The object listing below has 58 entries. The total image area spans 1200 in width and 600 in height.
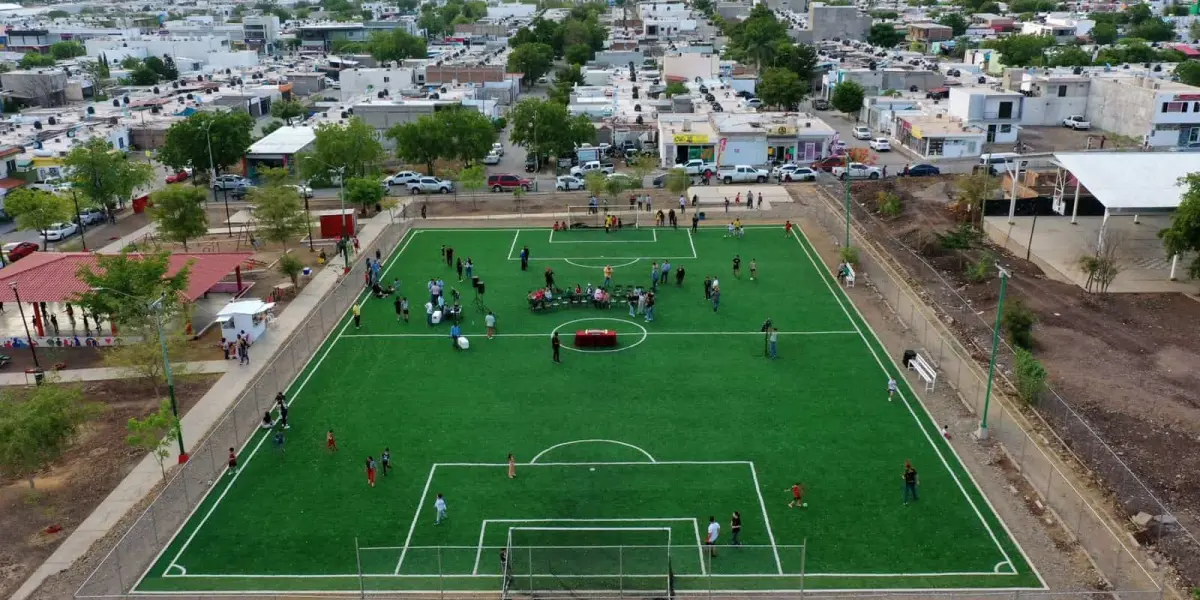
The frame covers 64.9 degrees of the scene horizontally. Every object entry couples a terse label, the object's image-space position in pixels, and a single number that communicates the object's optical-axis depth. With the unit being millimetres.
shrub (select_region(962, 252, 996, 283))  45656
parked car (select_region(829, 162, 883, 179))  71562
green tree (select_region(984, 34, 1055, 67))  124875
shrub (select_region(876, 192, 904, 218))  57938
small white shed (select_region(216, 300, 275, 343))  39281
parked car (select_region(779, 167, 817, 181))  70438
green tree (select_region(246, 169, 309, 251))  51000
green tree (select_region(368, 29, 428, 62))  147000
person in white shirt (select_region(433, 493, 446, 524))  25812
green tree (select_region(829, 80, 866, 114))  94312
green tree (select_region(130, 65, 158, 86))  128500
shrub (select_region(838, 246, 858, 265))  47875
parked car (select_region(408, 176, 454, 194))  68438
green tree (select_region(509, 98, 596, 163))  74375
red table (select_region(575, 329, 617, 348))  38438
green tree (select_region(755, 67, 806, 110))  96688
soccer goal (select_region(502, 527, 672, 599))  22234
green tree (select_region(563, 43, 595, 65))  138125
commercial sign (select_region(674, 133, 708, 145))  74750
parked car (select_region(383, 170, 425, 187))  68562
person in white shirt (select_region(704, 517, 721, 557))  24141
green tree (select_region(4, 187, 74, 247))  55062
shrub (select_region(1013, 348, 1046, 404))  32125
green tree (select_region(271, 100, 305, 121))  97812
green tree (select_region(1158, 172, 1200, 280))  42281
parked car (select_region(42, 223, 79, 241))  58188
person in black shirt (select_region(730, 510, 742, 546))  24641
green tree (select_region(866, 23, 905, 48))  166875
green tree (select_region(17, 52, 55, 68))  138375
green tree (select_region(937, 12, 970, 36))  180625
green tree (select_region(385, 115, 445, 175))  70500
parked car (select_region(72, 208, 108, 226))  61853
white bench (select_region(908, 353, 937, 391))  33994
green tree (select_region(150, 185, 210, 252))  51906
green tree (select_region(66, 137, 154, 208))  59844
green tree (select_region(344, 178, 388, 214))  60284
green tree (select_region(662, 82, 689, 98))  98438
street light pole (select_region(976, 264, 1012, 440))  28844
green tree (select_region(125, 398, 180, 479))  27484
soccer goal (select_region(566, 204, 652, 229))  58719
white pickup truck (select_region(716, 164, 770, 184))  70625
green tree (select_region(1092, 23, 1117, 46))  156625
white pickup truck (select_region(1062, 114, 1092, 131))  88438
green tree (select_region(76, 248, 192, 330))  35500
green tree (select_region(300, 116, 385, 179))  66000
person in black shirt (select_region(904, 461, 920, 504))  26594
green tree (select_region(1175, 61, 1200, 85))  97188
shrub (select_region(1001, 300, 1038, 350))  37438
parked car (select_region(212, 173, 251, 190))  69938
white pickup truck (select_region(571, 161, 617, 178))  71250
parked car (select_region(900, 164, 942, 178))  72125
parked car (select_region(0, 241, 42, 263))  53562
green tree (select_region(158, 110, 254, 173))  69438
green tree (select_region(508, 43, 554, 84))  126375
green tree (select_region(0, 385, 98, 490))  25969
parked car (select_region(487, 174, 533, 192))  68500
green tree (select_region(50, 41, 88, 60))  159875
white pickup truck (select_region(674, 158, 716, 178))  72375
